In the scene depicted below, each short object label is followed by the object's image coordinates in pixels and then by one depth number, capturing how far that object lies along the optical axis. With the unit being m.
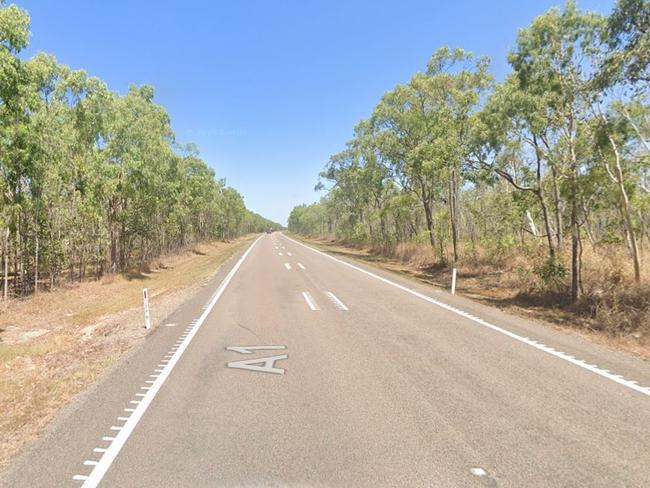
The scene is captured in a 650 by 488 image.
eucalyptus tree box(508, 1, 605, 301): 10.07
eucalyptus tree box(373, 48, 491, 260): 16.50
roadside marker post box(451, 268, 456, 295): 13.75
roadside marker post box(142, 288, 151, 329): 9.14
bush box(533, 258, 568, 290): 11.80
